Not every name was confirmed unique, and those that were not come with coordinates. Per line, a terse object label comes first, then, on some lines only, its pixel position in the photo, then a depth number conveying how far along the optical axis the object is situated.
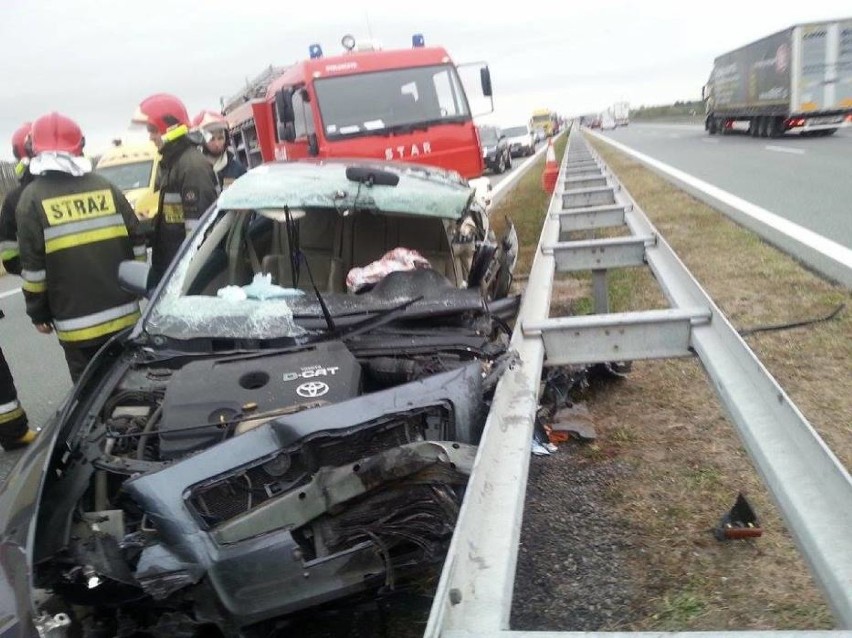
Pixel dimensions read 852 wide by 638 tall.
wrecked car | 2.18
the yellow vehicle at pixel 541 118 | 64.88
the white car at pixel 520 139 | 41.41
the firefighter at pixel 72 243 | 4.45
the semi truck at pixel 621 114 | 88.68
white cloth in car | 4.01
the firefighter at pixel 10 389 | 5.04
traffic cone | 11.48
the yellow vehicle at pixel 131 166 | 12.76
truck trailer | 24.52
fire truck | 11.09
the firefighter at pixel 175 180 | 5.59
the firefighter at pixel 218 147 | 7.68
